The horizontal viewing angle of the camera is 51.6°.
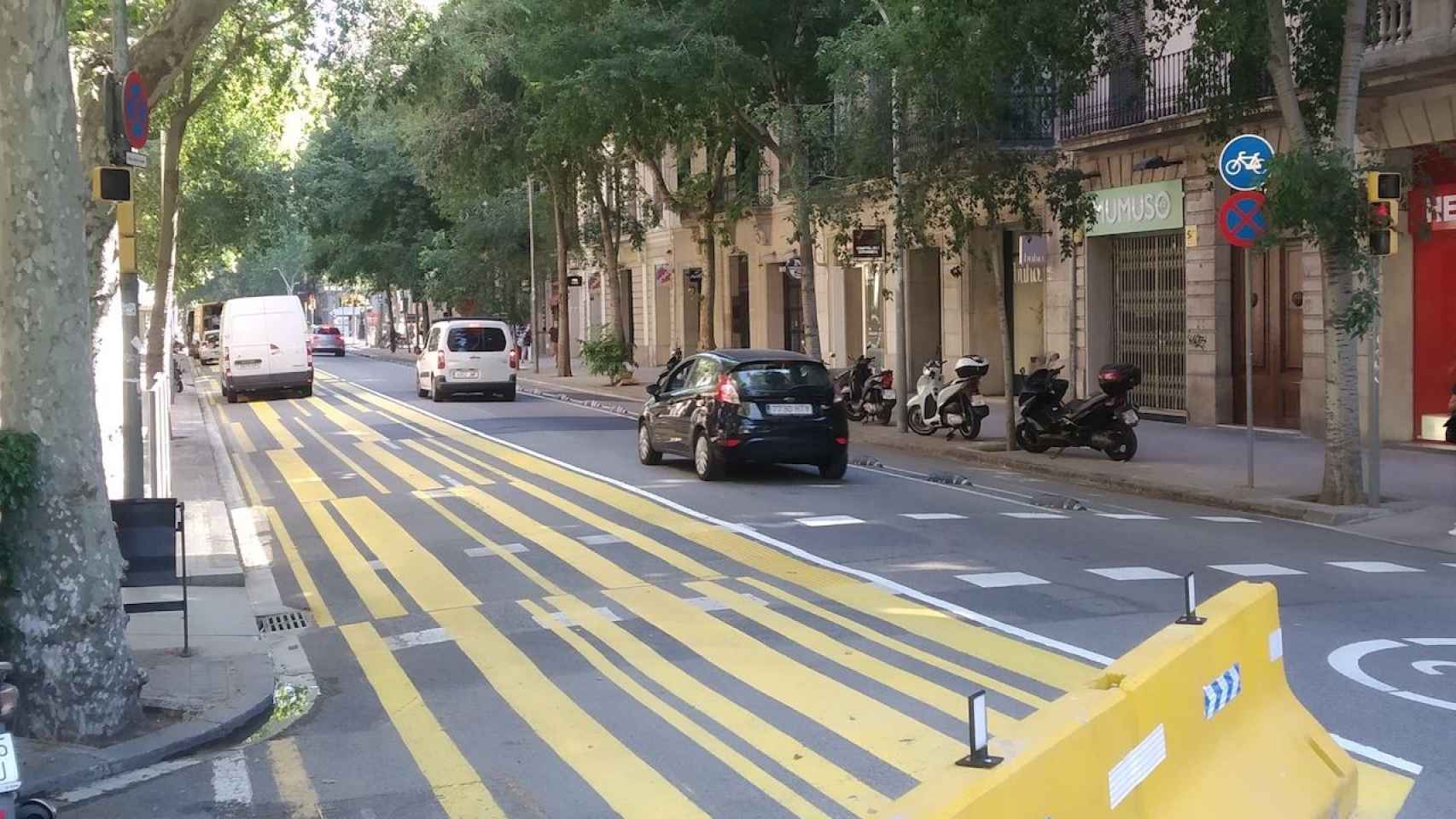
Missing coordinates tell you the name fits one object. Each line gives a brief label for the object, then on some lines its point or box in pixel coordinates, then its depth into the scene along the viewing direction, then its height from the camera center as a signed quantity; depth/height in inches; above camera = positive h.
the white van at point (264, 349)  1397.6 +0.7
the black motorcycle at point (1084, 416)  750.5 -45.6
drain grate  400.2 -73.7
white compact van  1330.0 -13.5
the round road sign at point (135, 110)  425.7 +69.7
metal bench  353.7 -44.0
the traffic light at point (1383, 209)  550.9 +40.7
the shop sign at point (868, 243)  979.9 +58.5
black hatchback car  660.7 -34.9
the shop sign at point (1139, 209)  940.0 +75.2
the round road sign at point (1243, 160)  589.6 +64.4
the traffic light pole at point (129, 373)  462.0 -6.4
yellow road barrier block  141.7 -47.9
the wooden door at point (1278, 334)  872.9 -7.2
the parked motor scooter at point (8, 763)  198.1 -54.1
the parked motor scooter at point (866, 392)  1020.5 -40.6
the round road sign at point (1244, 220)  604.7 +41.1
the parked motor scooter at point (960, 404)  875.4 -43.2
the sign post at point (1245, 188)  590.9 +52.9
